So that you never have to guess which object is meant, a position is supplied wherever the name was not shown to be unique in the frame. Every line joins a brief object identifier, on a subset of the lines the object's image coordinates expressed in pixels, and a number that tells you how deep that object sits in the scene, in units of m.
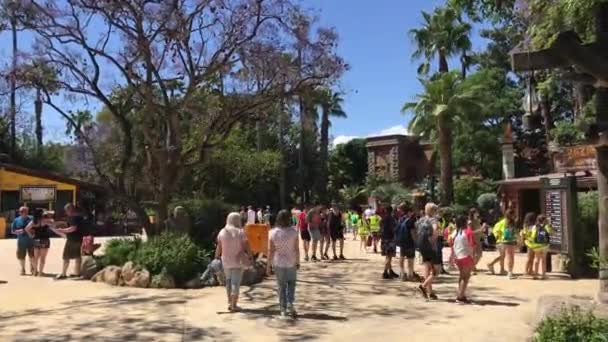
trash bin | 15.99
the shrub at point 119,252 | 13.93
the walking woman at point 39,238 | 14.95
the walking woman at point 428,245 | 10.91
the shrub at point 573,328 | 5.89
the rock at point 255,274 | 12.88
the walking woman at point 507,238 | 13.92
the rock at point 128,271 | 12.98
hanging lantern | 9.68
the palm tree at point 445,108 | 34.25
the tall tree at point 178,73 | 14.80
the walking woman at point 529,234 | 13.75
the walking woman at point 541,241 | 13.52
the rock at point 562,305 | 7.13
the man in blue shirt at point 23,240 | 15.21
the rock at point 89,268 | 14.14
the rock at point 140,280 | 12.68
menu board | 14.12
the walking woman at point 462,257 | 10.36
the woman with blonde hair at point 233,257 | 9.77
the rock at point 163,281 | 12.53
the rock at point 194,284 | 12.54
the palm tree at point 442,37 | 39.88
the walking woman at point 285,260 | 9.27
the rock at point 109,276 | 13.22
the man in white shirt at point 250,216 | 24.71
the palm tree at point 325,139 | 50.53
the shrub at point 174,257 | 12.83
